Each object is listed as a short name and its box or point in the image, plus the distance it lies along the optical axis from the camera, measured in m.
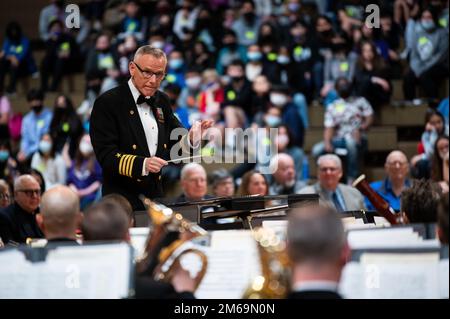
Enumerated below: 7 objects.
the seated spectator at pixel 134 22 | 14.98
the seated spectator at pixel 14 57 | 15.59
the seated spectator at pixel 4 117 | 14.23
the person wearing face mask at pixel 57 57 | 15.22
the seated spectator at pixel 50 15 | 15.91
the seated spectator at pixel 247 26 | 14.01
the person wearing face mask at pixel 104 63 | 14.10
